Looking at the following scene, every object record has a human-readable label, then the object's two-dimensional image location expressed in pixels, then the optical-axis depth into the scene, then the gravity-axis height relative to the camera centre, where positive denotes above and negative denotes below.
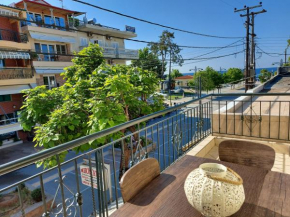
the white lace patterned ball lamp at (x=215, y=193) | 0.81 -0.46
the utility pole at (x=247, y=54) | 13.29 +1.36
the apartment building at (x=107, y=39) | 17.55 +4.04
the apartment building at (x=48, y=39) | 14.37 +3.43
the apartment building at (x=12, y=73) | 12.82 +0.95
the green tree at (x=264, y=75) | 28.97 -0.16
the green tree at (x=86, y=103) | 4.86 -0.55
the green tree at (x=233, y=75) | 38.84 +0.26
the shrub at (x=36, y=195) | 7.11 -3.66
